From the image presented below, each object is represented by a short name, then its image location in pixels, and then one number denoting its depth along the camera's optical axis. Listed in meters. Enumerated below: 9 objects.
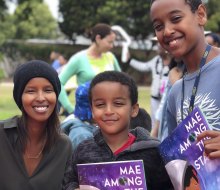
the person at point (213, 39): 5.69
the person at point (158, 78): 6.65
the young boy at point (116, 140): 2.49
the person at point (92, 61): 5.72
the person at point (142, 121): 3.98
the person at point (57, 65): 16.74
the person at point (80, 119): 3.93
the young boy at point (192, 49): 2.20
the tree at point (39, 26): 47.59
